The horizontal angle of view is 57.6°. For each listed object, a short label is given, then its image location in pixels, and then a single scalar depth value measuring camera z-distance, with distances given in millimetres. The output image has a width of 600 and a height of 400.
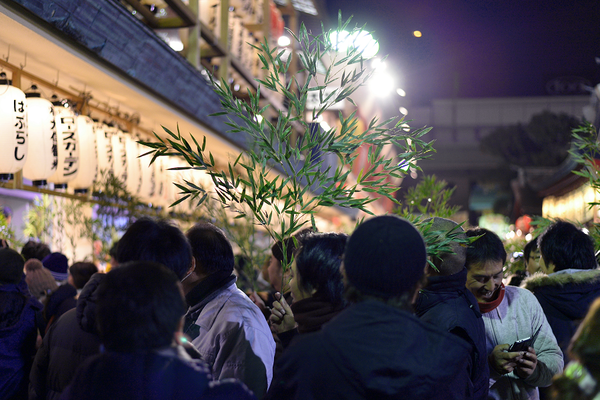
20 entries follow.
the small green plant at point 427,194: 6899
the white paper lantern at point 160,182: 7987
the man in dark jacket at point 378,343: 1586
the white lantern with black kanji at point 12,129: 4797
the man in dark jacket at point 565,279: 3229
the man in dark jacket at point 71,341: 2262
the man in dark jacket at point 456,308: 2376
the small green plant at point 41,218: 9211
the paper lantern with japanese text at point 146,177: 7598
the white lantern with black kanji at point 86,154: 6164
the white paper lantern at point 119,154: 6902
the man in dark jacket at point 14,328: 3496
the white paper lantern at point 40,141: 5316
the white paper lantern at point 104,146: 6574
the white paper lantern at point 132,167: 7230
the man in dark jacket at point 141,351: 1472
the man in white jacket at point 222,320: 2420
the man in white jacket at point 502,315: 2877
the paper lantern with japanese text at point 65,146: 5770
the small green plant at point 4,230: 5964
